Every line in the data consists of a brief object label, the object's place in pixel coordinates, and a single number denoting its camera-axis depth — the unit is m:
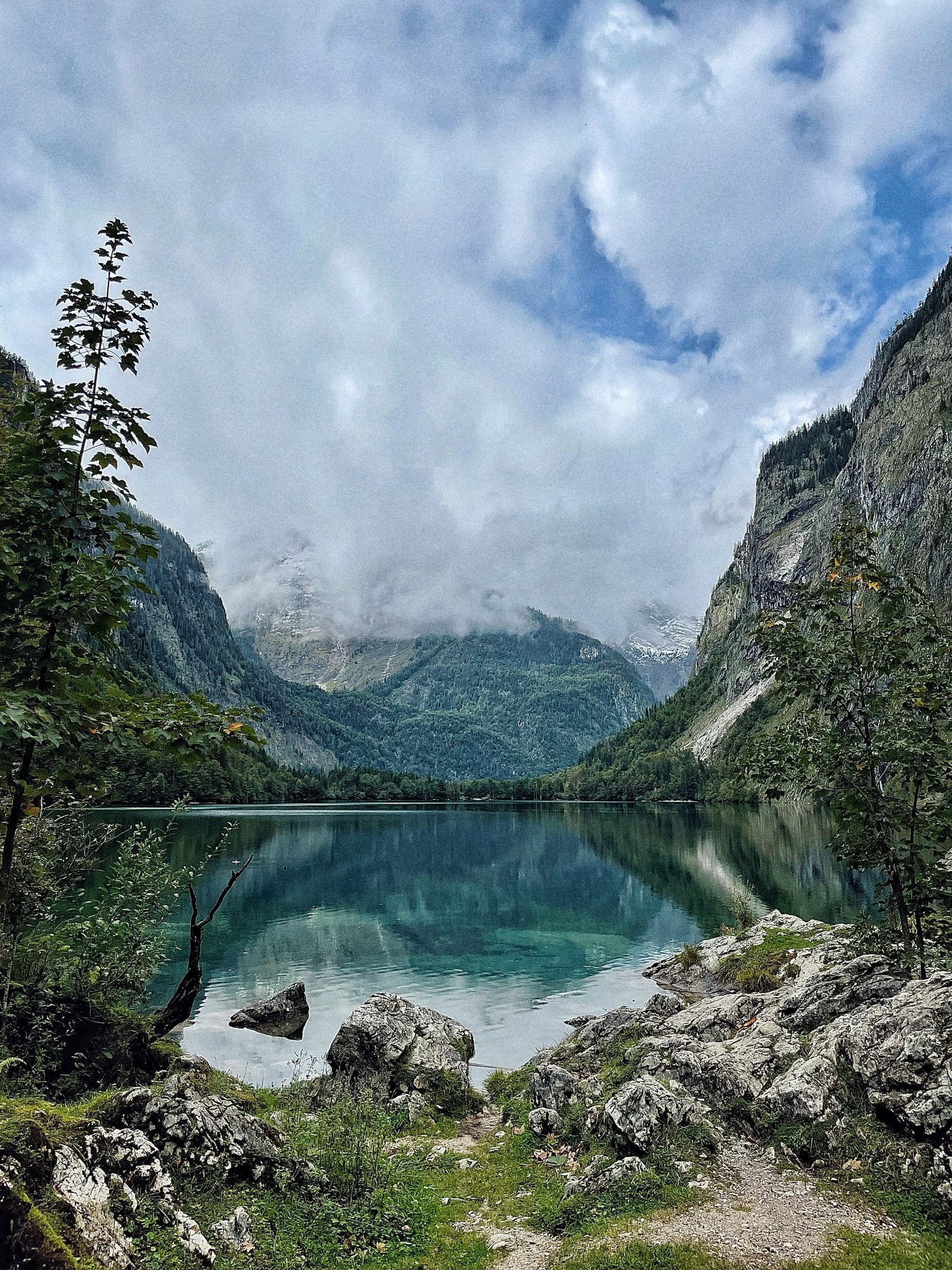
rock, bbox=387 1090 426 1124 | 20.22
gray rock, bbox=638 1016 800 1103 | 15.28
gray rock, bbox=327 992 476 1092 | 22.70
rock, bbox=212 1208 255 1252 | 10.11
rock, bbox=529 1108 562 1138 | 17.08
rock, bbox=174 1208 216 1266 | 9.38
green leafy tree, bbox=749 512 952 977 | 15.56
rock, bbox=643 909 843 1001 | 36.38
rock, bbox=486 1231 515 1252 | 11.83
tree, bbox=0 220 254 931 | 7.55
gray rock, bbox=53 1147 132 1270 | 8.03
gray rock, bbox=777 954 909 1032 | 17.33
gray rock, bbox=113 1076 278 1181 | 11.34
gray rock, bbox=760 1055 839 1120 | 13.23
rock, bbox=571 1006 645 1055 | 26.00
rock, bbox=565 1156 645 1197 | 12.83
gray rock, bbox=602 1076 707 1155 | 13.68
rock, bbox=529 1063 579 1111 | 18.67
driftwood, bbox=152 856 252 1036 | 13.01
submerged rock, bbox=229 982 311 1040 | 31.27
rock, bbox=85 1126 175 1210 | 9.79
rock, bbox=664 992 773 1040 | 23.06
